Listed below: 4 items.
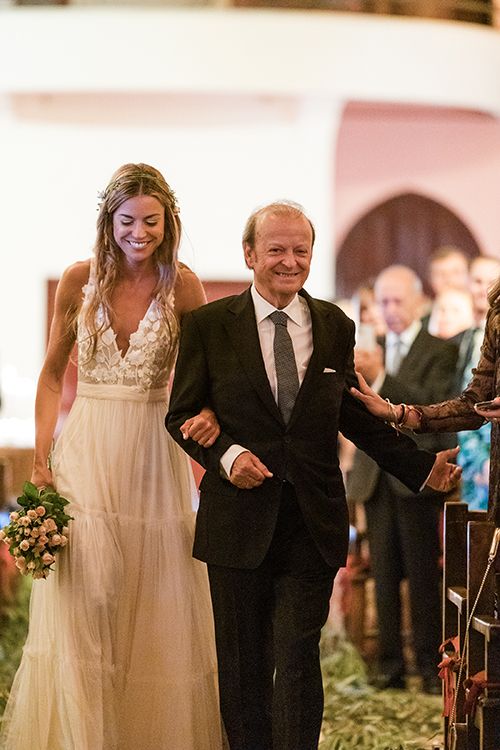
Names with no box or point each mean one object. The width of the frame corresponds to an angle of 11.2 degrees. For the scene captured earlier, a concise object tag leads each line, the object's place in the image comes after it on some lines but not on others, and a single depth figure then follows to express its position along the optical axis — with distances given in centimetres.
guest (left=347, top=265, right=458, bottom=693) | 1263
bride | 856
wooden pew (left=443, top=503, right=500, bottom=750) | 711
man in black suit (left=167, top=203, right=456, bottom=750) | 777
